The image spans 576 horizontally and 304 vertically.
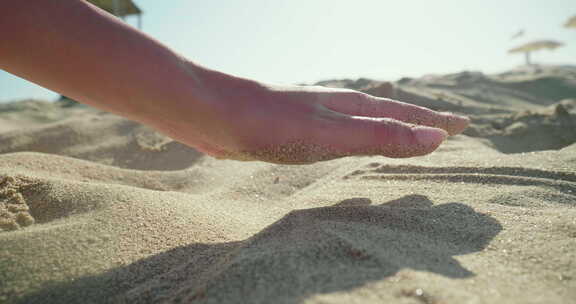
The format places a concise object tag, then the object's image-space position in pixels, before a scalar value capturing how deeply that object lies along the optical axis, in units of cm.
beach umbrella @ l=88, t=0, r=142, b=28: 805
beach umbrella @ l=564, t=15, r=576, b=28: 1127
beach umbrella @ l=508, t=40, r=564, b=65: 1367
